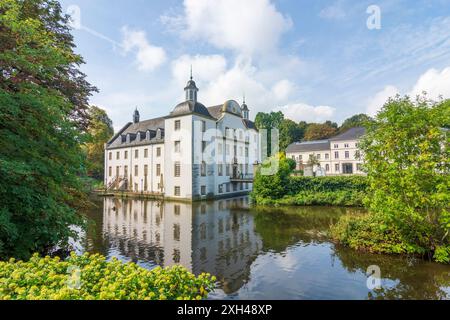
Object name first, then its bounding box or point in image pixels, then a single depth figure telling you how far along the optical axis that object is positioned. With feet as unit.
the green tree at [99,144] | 129.18
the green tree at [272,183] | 86.24
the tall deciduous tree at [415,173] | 29.07
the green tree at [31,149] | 21.29
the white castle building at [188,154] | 99.50
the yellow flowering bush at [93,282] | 11.62
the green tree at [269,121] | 212.68
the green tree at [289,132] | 236.02
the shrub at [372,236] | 32.55
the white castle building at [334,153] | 168.25
